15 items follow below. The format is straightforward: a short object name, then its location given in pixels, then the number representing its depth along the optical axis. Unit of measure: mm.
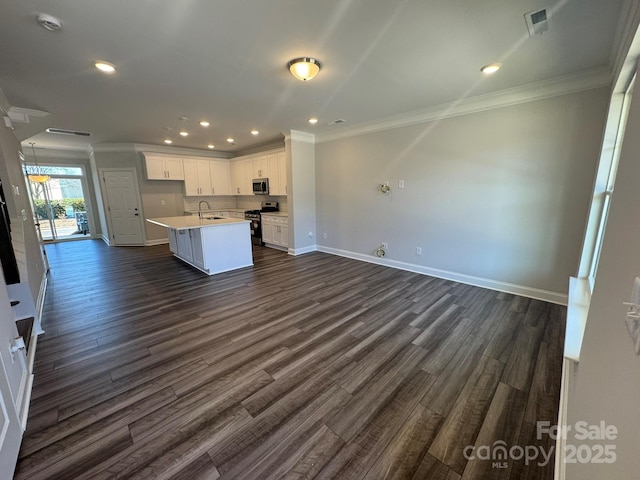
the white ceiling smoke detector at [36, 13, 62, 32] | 1788
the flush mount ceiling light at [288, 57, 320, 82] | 2418
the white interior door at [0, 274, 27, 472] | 1247
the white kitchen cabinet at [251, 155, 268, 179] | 6593
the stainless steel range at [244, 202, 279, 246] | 6820
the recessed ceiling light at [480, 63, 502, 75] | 2574
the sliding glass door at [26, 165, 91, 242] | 7203
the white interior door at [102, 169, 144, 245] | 6652
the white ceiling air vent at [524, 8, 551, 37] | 1815
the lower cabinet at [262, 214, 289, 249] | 6027
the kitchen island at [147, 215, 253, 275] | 4371
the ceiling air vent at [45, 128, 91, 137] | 4938
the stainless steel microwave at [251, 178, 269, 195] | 6570
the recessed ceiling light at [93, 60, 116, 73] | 2432
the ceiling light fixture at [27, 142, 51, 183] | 6517
